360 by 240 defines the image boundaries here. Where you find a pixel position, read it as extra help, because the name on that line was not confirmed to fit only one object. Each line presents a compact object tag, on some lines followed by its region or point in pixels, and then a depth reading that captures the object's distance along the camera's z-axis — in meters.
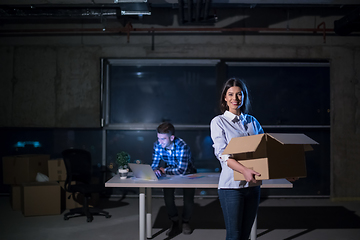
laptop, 3.22
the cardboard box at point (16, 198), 4.84
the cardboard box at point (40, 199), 4.44
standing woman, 1.90
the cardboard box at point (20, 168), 4.96
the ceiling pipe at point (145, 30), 5.55
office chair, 4.31
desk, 3.06
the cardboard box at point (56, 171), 4.99
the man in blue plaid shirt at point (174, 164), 3.64
